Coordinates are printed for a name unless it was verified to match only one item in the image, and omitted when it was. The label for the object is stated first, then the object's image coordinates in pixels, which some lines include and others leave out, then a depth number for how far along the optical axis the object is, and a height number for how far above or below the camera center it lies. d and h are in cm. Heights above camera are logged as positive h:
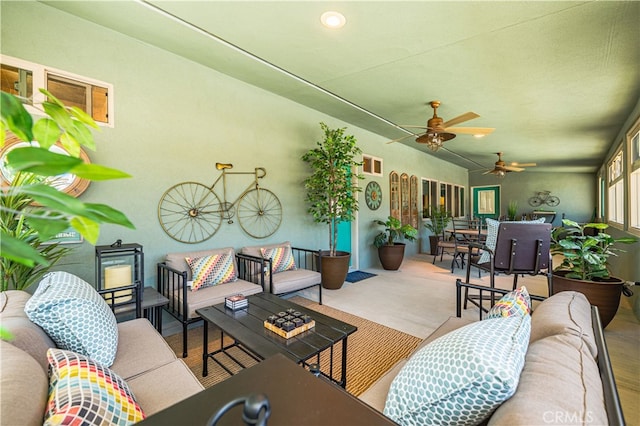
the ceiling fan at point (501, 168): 682 +103
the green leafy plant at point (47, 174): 41 +6
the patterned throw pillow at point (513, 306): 134 -47
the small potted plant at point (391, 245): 545 -67
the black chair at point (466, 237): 539 -60
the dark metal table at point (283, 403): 80 -59
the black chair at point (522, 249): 269 -38
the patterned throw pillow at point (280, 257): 346 -58
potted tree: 412 +34
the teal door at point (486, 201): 1105 +38
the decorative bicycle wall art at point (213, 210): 302 +3
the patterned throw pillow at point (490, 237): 314 -31
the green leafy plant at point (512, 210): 967 +1
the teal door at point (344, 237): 525 -48
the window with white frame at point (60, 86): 217 +107
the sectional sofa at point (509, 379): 70 -48
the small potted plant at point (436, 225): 722 -39
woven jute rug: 211 -123
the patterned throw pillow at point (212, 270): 280 -60
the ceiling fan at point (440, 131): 346 +105
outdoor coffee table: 165 -79
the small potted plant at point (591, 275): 256 -65
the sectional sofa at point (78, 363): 81 -56
